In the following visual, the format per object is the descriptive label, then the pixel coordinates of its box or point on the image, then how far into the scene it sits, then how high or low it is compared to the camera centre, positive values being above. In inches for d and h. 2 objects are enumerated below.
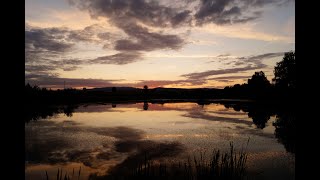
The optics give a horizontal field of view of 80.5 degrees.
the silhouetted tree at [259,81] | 2331.1 +131.0
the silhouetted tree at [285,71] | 1670.3 +186.3
